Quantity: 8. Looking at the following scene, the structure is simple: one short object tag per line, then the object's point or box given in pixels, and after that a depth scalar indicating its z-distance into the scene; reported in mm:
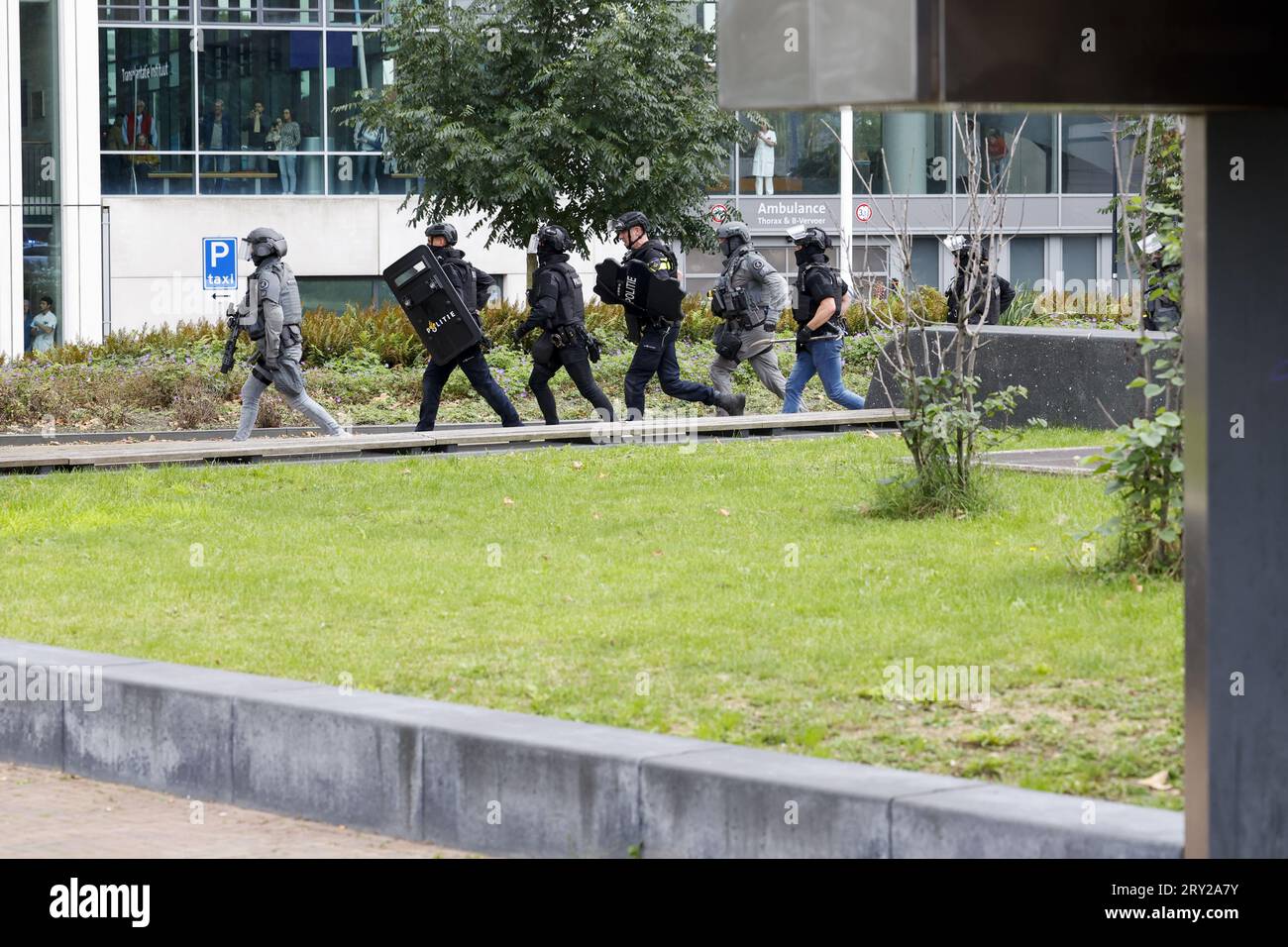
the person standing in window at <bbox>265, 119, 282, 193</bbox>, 37062
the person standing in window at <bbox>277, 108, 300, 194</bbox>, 37094
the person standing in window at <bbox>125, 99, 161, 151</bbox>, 36188
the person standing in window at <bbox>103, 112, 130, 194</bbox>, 36000
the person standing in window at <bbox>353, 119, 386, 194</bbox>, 37375
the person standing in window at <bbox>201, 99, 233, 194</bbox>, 36594
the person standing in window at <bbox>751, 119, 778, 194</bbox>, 46156
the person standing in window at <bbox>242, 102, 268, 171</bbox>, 36969
